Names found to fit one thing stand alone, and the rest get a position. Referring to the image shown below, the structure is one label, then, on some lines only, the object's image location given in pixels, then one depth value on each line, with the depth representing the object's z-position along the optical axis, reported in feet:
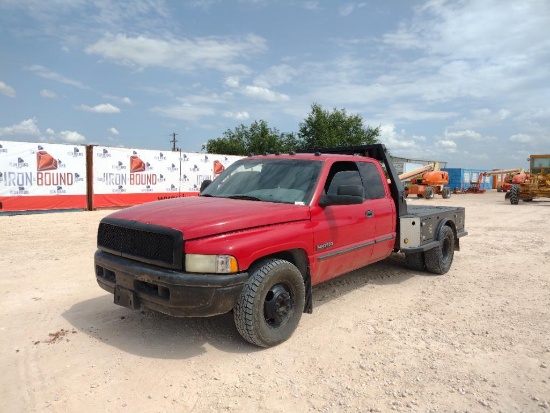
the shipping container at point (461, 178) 141.08
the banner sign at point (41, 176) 43.57
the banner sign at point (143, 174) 52.13
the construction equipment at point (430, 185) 96.07
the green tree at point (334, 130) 152.46
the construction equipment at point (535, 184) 74.33
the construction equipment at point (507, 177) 111.24
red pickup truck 10.76
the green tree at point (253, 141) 168.55
